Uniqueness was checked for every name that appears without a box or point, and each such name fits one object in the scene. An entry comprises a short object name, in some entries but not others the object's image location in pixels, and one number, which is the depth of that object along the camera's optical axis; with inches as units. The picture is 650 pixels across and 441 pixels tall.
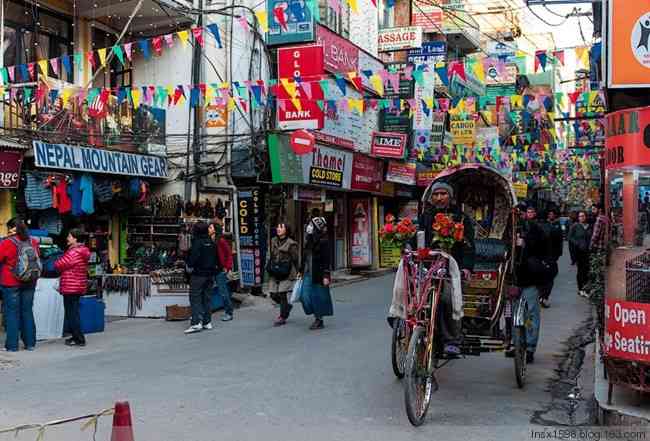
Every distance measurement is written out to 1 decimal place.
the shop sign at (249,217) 652.7
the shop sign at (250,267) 643.5
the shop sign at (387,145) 965.8
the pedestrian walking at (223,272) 517.3
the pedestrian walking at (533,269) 331.3
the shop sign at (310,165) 679.1
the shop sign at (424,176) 1136.2
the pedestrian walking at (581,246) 643.5
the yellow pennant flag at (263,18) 538.6
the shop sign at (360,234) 949.2
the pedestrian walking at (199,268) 455.8
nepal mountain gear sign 487.8
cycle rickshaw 246.8
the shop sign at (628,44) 292.2
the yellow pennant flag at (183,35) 498.2
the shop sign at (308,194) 739.5
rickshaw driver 271.0
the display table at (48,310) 429.7
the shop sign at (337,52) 773.9
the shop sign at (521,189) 1561.5
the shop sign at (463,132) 1153.4
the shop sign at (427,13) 1208.2
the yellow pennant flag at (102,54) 471.0
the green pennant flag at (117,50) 467.7
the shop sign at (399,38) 1036.5
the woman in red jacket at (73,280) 406.0
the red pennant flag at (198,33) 505.1
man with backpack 383.9
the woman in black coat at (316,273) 461.7
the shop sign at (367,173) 898.1
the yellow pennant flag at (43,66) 479.5
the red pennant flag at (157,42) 510.1
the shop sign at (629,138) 243.3
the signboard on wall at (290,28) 712.5
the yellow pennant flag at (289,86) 580.7
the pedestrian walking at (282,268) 486.9
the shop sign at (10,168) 471.5
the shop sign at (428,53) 1072.8
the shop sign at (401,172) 1010.7
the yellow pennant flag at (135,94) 533.0
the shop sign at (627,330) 237.6
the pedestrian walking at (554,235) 346.9
